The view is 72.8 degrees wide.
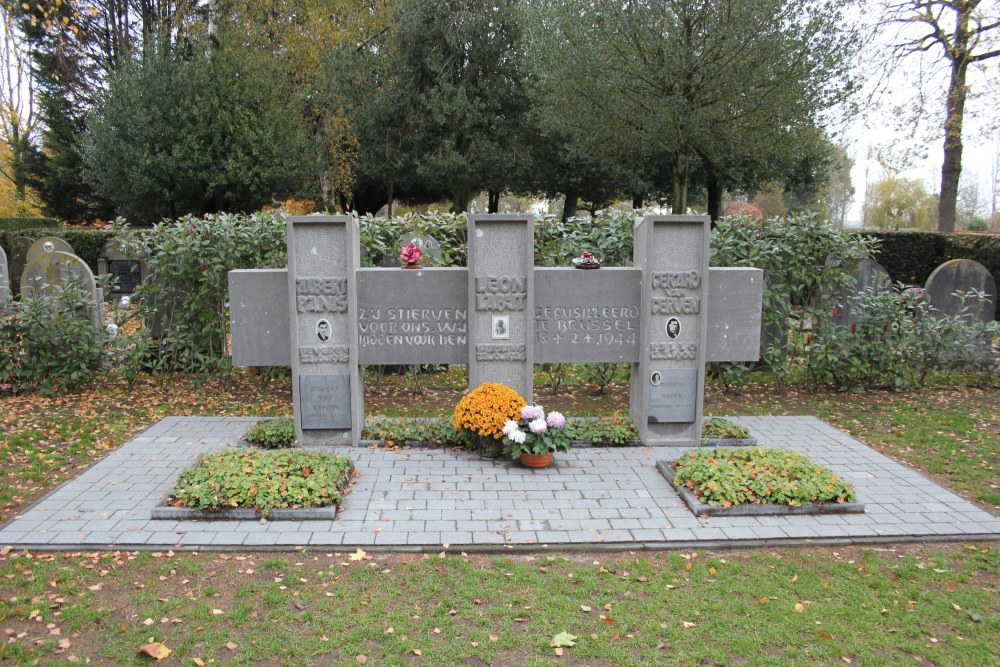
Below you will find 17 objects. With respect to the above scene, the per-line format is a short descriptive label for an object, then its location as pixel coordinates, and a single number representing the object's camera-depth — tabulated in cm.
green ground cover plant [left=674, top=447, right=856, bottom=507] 527
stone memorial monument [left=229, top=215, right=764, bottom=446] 661
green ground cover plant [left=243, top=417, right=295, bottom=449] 670
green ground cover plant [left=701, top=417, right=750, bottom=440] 706
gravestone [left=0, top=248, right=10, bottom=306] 1180
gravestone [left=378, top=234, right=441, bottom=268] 941
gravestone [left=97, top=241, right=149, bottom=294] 1554
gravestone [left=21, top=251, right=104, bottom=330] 934
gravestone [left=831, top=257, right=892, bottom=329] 984
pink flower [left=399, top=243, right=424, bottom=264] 686
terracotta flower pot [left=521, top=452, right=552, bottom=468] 613
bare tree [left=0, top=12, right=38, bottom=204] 2454
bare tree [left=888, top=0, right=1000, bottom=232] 1647
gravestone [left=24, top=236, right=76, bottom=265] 1245
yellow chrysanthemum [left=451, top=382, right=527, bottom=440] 620
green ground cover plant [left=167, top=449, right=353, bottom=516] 503
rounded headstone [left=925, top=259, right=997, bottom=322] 1075
